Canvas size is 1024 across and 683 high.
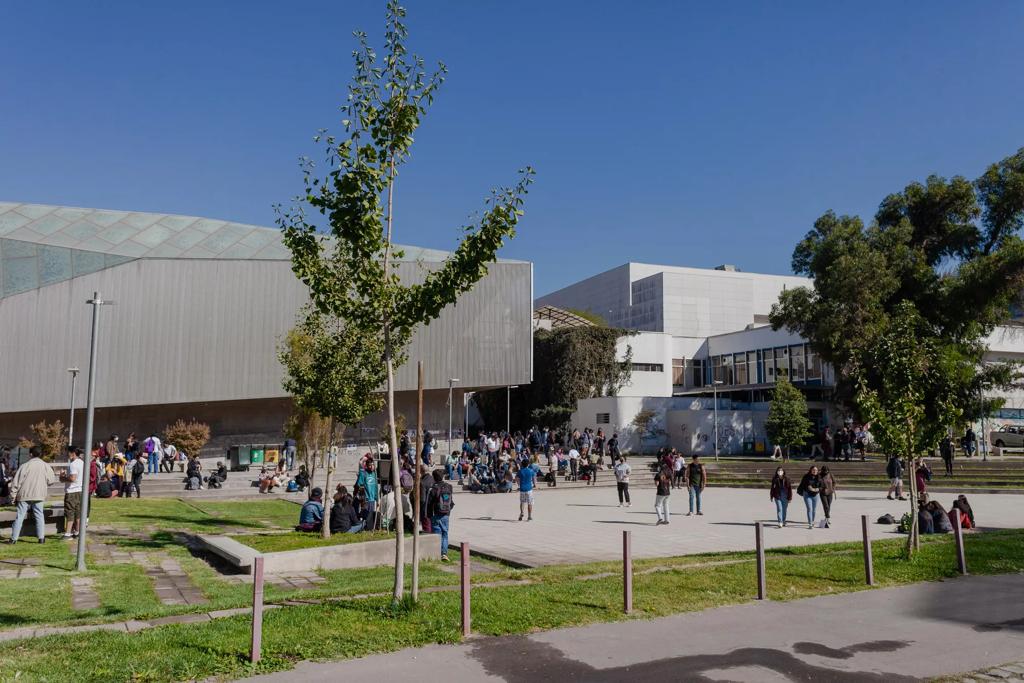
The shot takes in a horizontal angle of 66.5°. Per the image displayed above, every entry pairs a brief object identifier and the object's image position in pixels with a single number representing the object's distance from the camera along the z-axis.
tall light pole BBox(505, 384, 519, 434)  55.22
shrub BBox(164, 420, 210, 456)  36.12
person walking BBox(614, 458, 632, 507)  23.78
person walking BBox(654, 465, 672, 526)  18.84
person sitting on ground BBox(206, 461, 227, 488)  28.38
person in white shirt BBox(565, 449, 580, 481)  33.69
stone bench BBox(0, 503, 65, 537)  15.09
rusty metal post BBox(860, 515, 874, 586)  10.76
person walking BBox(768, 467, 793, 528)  18.33
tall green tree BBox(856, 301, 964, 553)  12.77
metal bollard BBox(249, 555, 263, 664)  6.68
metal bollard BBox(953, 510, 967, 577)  11.66
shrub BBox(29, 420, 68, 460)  35.06
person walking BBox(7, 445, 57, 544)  13.27
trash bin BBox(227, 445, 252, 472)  34.00
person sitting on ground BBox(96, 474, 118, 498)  24.19
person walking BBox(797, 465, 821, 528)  18.12
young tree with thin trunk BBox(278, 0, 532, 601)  8.71
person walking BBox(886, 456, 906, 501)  24.86
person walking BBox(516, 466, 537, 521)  20.25
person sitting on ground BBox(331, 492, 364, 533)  15.19
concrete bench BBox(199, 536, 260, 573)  11.76
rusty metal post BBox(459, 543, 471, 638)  7.74
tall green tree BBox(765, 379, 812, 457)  41.28
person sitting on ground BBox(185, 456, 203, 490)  27.89
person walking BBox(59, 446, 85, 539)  14.26
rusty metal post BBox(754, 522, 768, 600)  9.73
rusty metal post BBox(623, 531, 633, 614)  8.80
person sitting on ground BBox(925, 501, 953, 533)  15.83
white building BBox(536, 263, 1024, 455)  46.84
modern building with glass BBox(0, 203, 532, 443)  38.00
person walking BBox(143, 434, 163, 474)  31.83
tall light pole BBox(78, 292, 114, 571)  11.35
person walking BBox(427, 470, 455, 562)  13.20
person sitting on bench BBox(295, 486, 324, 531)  15.77
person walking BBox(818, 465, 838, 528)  18.11
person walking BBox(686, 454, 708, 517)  20.92
